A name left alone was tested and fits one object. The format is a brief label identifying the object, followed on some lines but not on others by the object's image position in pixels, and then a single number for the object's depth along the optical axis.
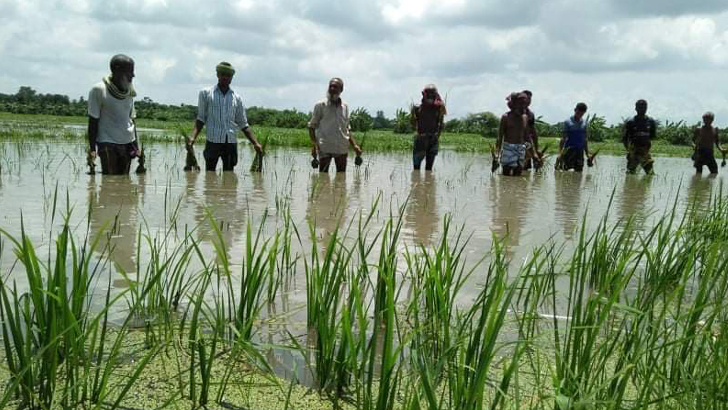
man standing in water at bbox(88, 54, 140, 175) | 6.34
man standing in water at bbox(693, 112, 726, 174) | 12.66
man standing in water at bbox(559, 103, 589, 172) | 11.18
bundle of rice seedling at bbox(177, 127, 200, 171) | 8.01
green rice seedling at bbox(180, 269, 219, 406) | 1.75
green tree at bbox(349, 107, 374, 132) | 28.72
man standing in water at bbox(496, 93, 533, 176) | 9.34
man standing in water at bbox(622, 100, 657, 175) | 11.32
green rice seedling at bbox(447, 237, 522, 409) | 1.38
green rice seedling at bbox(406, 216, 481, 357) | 1.86
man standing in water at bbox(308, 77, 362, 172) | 8.48
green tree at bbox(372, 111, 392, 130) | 46.53
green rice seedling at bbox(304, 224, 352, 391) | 1.85
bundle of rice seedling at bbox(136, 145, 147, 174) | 7.40
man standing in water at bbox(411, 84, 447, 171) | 9.62
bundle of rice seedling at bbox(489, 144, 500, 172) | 9.93
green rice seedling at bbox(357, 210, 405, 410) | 1.54
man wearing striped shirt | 7.51
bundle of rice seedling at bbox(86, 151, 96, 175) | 6.60
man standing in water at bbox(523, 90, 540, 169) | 9.55
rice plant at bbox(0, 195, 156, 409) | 1.59
